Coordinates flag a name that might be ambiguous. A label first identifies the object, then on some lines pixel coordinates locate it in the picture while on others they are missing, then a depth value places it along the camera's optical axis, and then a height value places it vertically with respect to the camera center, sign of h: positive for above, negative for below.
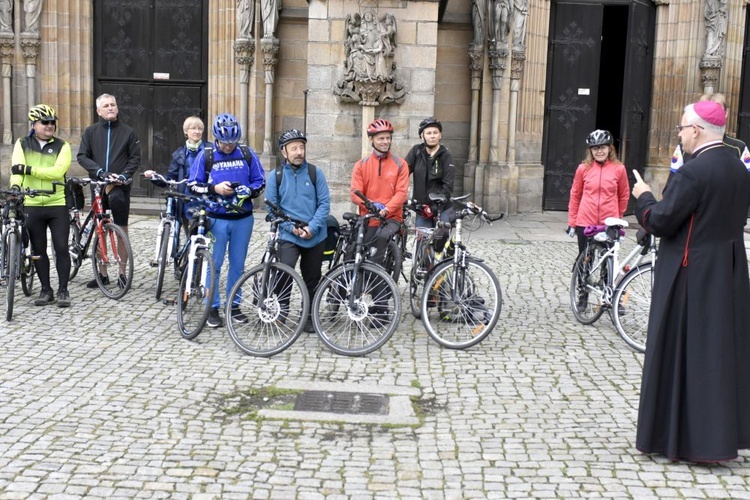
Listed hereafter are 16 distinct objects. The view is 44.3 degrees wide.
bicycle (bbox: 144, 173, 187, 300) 8.68 -1.14
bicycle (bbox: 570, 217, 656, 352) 7.25 -1.27
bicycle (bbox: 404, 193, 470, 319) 7.92 -1.09
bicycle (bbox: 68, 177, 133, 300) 8.81 -1.29
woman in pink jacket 8.08 -0.50
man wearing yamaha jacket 7.54 -0.58
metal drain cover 5.68 -1.77
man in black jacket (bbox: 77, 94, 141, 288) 9.08 -0.40
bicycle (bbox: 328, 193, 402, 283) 7.69 -1.10
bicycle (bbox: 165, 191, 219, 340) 7.31 -1.30
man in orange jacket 7.74 -0.53
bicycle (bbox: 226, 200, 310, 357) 6.83 -1.41
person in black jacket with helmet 8.13 -0.41
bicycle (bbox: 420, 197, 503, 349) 7.22 -1.38
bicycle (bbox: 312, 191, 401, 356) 6.89 -1.37
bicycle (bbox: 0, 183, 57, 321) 7.73 -1.21
